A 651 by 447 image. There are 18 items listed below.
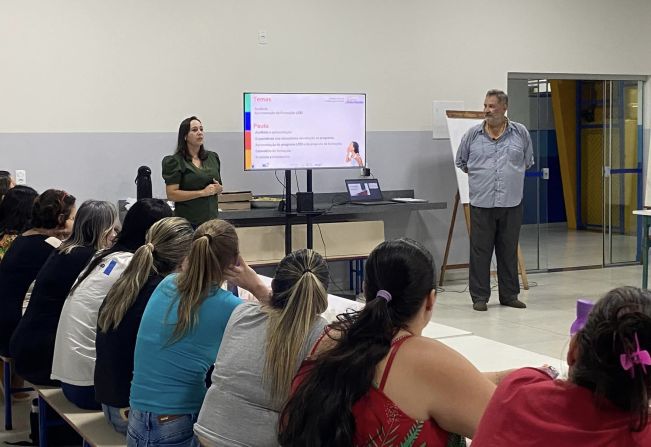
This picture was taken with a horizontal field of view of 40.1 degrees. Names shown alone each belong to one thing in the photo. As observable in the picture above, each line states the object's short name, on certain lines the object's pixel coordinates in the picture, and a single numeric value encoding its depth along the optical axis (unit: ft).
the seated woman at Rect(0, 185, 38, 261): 16.25
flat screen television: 23.99
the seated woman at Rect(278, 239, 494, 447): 6.57
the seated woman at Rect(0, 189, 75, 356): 14.17
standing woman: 21.12
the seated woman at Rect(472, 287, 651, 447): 5.14
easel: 27.48
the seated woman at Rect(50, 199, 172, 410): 11.58
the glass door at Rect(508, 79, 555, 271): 30.60
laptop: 26.35
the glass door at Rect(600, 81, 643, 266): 32.50
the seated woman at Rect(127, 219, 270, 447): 9.28
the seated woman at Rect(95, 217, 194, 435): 10.41
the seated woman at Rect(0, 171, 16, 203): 19.03
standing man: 23.99
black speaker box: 23.50
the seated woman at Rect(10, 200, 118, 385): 12.49
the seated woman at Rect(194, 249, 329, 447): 7.89
